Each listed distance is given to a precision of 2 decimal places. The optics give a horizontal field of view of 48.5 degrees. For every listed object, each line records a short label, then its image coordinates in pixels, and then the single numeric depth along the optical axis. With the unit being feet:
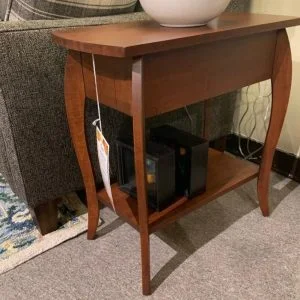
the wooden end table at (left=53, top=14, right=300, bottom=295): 2.04
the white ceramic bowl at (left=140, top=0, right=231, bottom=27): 2.21
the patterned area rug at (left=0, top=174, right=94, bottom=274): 3.10
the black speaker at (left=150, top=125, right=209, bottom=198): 2.90
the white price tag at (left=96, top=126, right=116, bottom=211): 2.42
